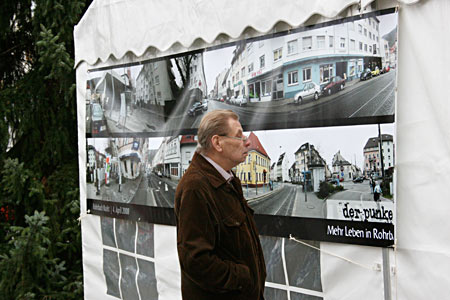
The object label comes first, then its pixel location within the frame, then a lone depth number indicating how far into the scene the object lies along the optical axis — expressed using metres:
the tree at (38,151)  5.29
